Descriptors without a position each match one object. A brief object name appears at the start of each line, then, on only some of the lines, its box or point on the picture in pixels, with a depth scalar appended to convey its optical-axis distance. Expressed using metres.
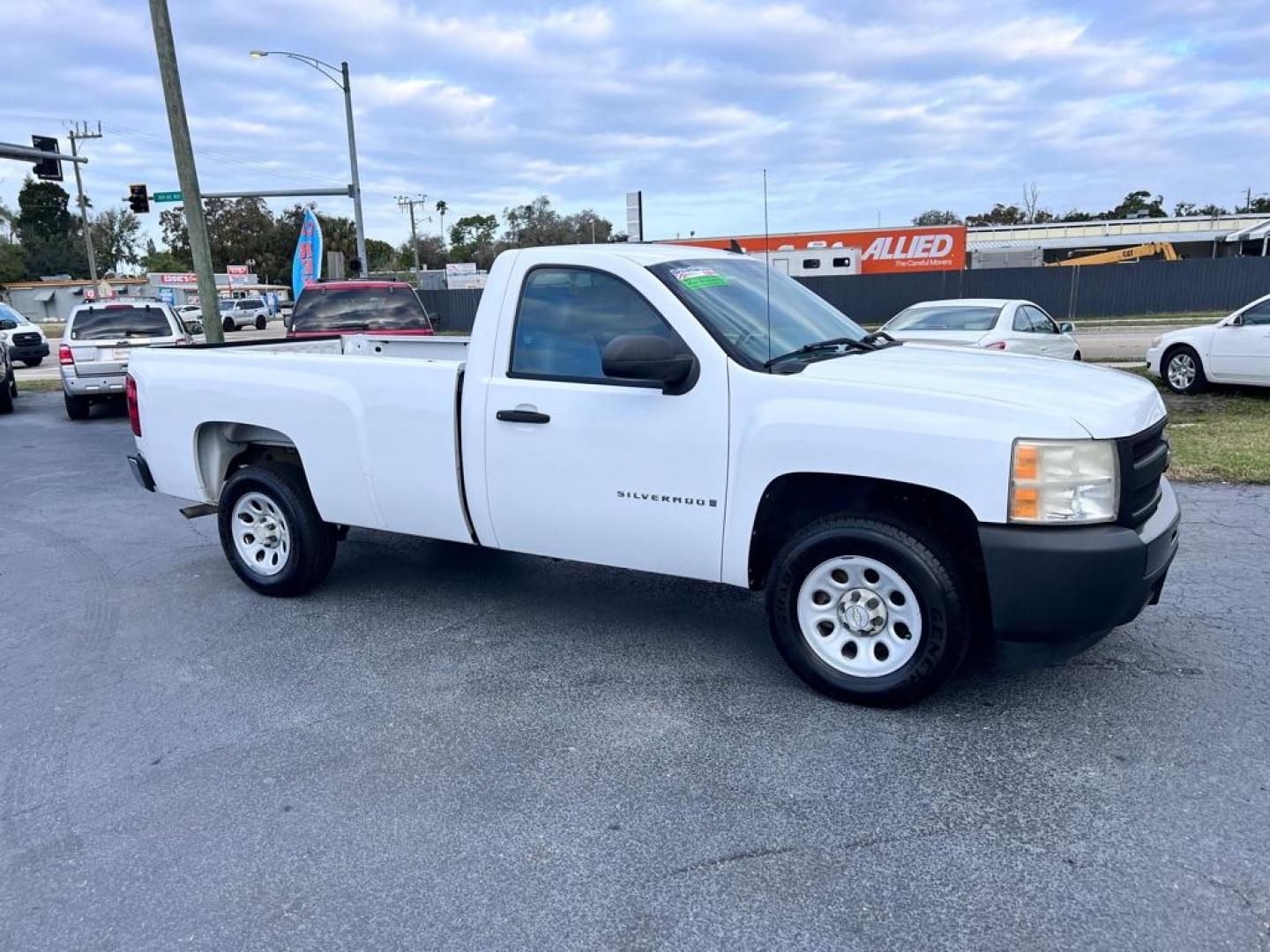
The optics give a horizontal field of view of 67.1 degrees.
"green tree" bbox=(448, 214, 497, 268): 97.19
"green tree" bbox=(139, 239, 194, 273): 100.97
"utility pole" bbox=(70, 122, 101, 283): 60.66
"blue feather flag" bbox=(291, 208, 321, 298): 27.60
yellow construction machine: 43.40
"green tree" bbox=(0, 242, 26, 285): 84.31
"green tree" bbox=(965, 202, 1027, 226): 87.50
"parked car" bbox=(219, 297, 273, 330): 47.53
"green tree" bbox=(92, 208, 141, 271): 107.81
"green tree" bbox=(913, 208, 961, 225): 79.06
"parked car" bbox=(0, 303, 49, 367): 26.91
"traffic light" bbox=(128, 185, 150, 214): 28.09
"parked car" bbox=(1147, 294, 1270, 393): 11.87
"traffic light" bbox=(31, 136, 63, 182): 25.01
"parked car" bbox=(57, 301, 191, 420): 14.62
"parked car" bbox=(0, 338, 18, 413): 16.31
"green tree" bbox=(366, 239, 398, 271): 109.69
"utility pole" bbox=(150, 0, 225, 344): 14.20
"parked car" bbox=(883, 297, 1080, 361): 11.38
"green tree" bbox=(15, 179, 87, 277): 99.38
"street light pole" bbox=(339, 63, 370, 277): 26.92
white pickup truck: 3.59
